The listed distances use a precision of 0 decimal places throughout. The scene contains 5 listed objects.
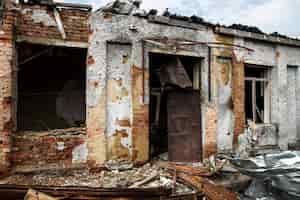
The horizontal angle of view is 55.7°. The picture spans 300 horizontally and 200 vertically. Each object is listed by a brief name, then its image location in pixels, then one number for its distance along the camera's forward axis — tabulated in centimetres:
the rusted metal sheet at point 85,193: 424
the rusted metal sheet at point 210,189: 509
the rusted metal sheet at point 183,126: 700
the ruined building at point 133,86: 548
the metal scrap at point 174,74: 661
